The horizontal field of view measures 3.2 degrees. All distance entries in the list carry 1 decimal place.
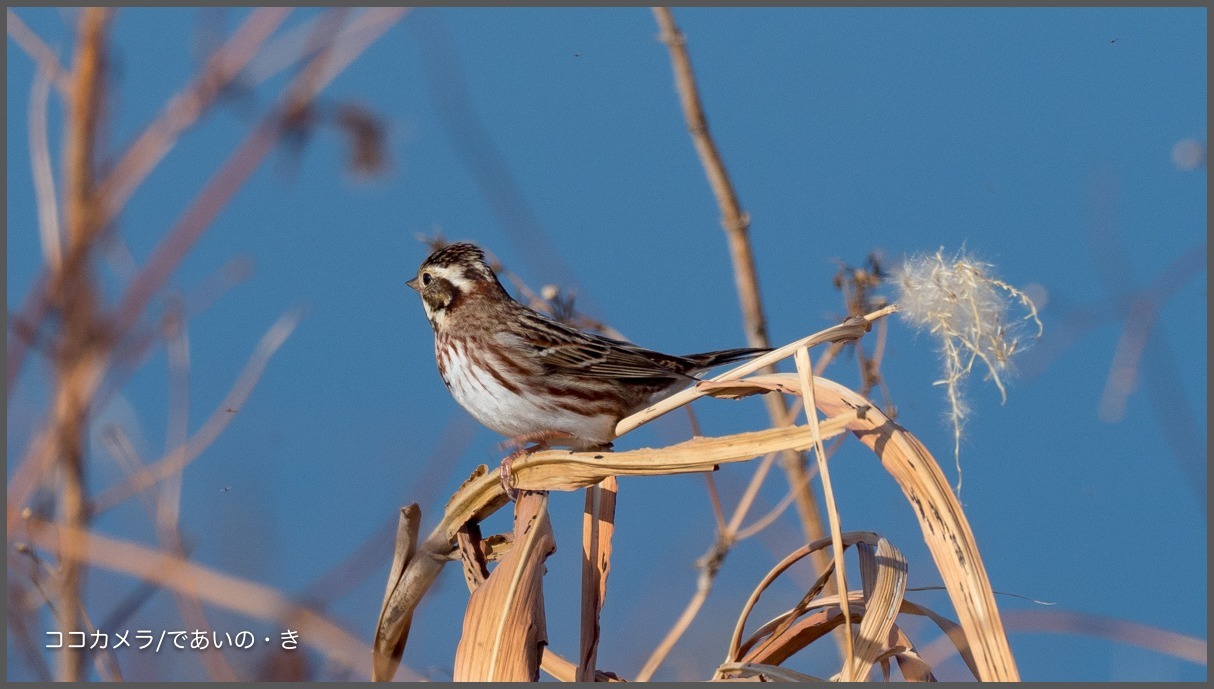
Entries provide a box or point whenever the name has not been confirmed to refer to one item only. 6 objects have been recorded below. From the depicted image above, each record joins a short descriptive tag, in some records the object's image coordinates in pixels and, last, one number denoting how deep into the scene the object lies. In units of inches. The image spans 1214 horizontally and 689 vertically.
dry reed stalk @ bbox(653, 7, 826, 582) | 298.2
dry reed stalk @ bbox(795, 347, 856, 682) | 196.8
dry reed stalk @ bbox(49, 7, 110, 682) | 218.5
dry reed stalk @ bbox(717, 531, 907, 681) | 219.3
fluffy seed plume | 234.2
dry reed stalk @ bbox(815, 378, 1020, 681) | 199.6
